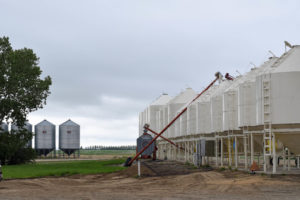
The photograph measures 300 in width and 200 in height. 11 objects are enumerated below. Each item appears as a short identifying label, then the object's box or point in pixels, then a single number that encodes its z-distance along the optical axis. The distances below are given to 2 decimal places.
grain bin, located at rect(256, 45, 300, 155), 30.19
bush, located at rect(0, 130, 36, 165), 64.69
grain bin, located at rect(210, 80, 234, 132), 43.84
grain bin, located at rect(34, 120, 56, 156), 106.00
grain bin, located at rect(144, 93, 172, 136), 89.94
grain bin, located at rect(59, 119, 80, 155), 107.75
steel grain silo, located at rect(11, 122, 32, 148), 110.88
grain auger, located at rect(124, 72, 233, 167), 52.36
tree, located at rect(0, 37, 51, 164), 63.16
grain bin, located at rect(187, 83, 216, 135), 53.65
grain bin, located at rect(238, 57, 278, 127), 34.75
